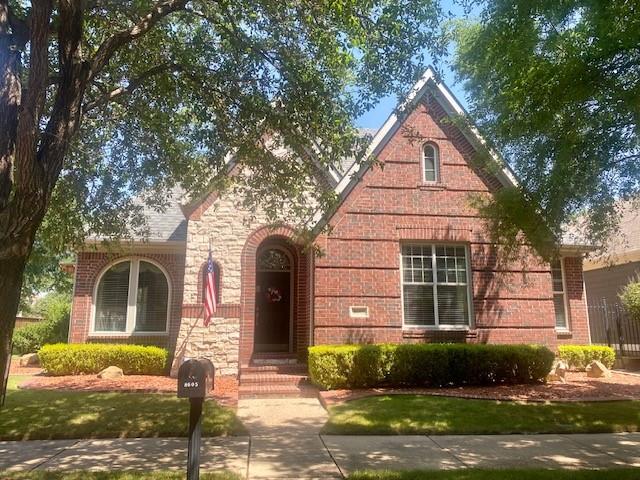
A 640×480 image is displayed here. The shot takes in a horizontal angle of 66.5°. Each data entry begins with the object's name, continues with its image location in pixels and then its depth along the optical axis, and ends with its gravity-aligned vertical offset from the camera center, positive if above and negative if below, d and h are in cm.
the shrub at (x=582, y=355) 1440 -92
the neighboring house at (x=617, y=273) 1999 +230
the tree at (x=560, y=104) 625 +311
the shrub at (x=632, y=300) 1589 +77
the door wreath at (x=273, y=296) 1428 +79
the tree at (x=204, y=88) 675 +371
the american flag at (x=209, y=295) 1213 +69
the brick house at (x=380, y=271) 1234 +137
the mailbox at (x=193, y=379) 475 -54
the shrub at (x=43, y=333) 1947 -40
